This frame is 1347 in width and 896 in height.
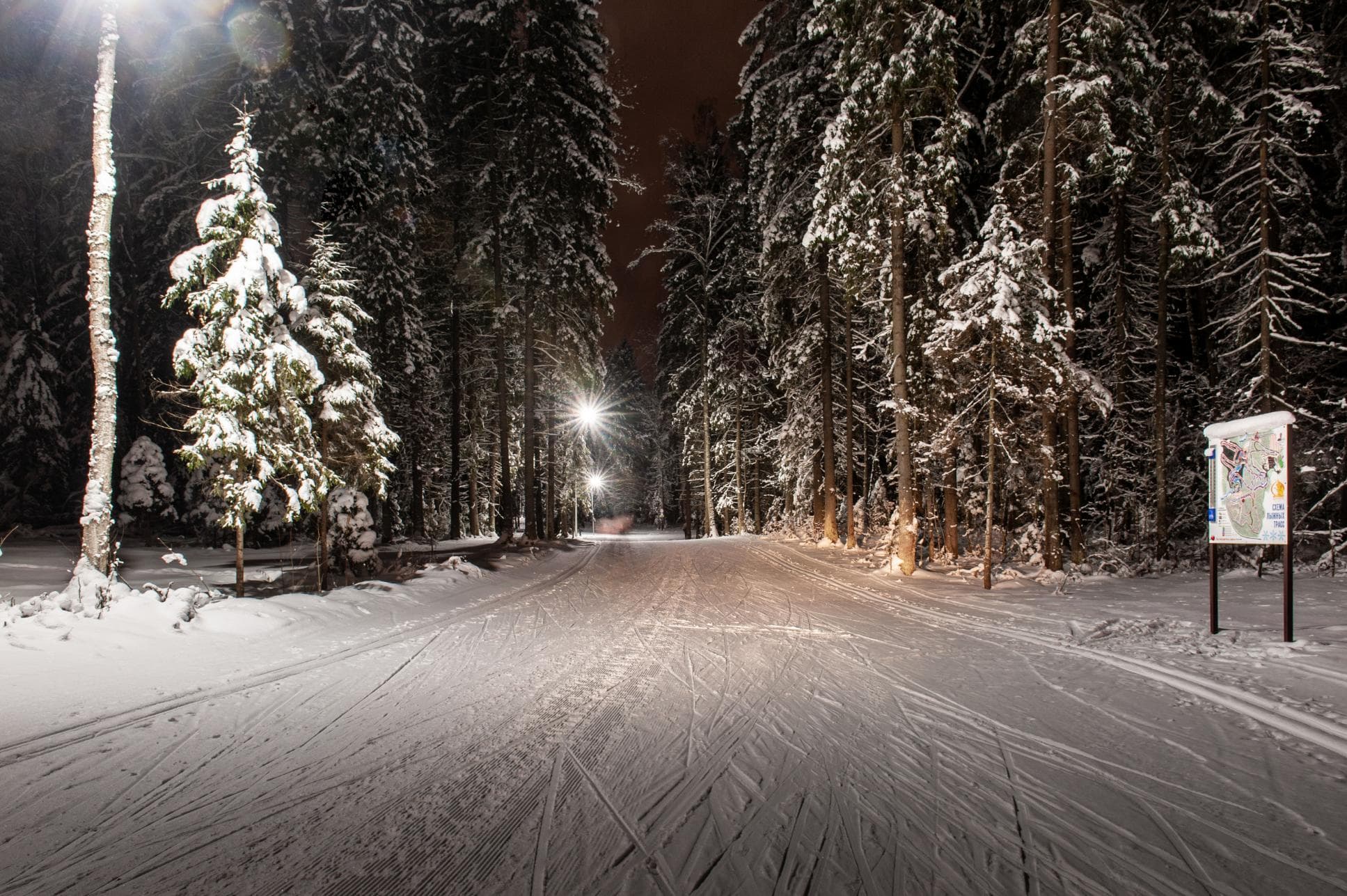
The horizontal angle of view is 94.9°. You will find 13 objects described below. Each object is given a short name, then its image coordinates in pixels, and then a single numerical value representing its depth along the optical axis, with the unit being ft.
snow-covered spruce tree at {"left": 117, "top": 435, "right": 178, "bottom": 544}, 69.10
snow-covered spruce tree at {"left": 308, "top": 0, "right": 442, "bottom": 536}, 55.42
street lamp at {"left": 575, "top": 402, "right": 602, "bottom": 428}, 94.24
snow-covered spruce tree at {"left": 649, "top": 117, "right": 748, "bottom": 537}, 95.96
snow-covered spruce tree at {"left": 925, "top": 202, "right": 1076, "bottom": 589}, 36.11
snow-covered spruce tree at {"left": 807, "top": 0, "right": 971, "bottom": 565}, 42.27
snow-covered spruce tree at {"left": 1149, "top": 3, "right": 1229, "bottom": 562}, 44.19
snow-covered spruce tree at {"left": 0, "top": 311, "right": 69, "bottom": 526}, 75.56
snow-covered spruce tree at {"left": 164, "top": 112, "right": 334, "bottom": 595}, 29.19
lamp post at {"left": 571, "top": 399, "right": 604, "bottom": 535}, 93.25
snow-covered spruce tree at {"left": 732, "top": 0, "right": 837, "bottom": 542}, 58.23
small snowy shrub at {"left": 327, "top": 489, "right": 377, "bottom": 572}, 43.60
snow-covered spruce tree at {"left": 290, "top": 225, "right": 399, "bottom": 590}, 39.60
